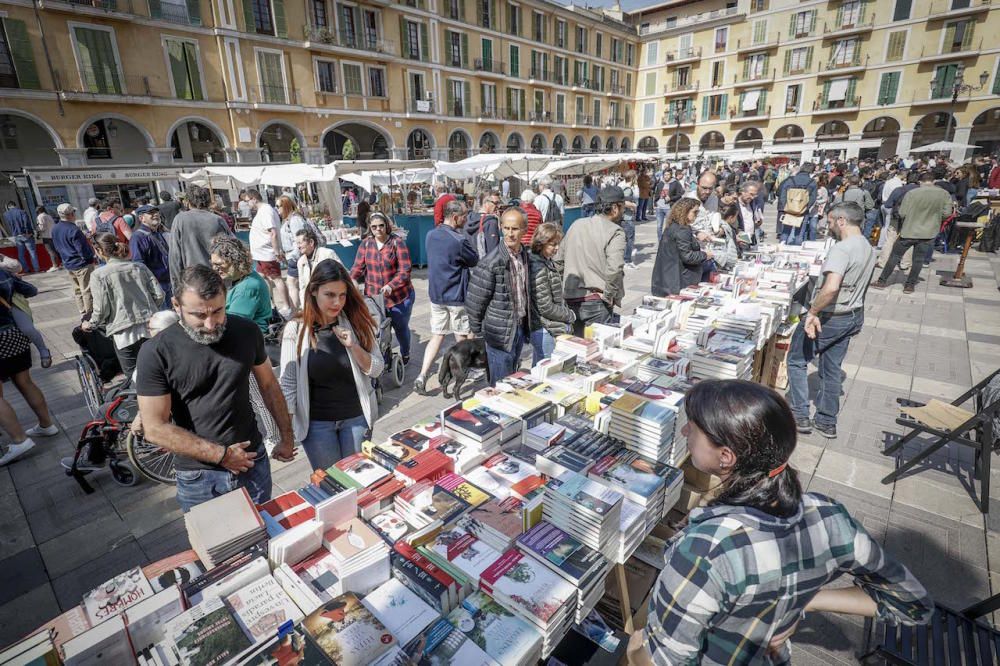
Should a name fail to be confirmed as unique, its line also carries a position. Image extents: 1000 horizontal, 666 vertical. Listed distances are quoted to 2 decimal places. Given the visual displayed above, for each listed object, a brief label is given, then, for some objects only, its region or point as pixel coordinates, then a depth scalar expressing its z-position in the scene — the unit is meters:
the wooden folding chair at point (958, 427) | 3.12
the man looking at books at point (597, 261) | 4.21
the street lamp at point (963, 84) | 26.78
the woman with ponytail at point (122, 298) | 4.03
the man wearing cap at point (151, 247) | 5.81
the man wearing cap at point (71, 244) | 7.34
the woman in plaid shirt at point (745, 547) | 1.14
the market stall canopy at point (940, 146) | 19.12
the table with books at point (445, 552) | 1.34
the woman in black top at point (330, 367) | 2.54
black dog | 4.57
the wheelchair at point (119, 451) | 3.48
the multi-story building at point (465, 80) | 16.50
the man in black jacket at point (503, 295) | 3.62
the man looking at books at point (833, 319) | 3.62
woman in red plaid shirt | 4.94
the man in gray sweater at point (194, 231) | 5.44
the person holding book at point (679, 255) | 4.82
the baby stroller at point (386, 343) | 4.65
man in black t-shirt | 2.05
